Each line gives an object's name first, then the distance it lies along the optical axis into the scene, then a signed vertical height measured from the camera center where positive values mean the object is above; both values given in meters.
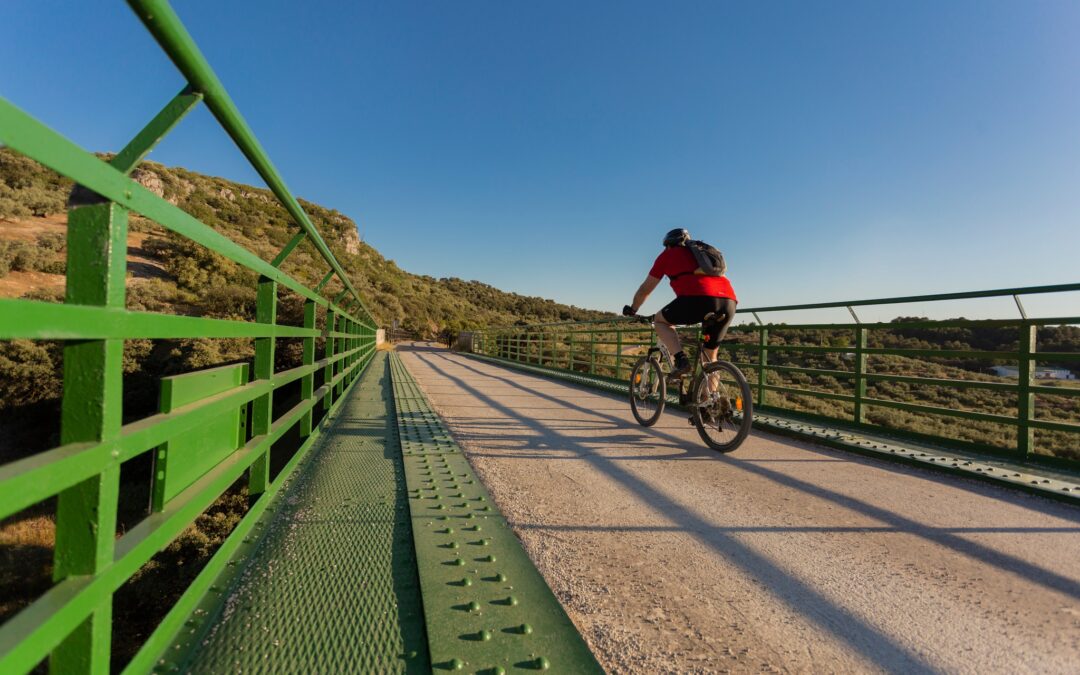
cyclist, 3.83 +0.46
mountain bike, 3.54 -0.41
